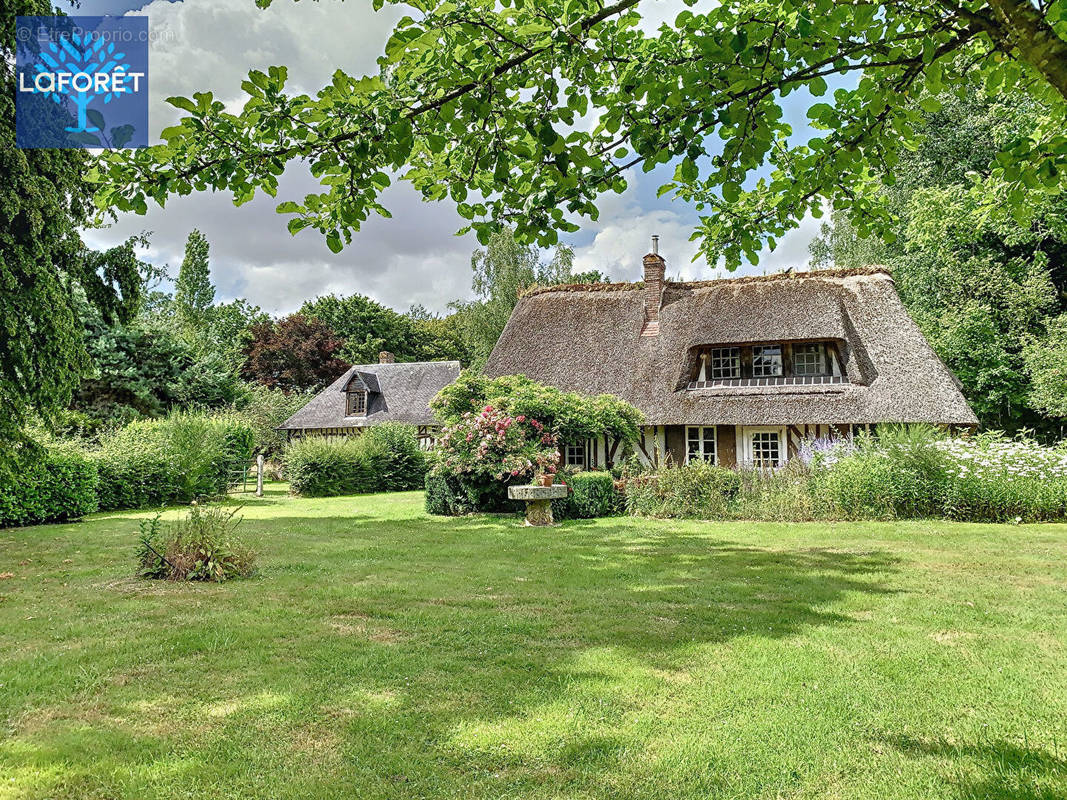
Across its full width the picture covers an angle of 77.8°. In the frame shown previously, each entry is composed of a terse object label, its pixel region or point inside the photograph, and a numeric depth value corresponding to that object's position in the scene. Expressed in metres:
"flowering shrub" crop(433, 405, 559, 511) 13.83
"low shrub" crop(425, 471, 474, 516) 14.86
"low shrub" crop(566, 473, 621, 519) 13.98
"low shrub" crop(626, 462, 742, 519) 13.55
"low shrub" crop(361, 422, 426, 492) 22.92
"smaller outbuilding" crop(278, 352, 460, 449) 29.23
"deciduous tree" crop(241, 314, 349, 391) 41.19
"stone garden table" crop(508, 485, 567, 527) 13.01
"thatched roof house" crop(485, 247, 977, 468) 16.52
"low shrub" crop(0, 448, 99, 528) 12.88
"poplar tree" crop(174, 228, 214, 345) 42.88
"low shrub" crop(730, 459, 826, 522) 12.90
